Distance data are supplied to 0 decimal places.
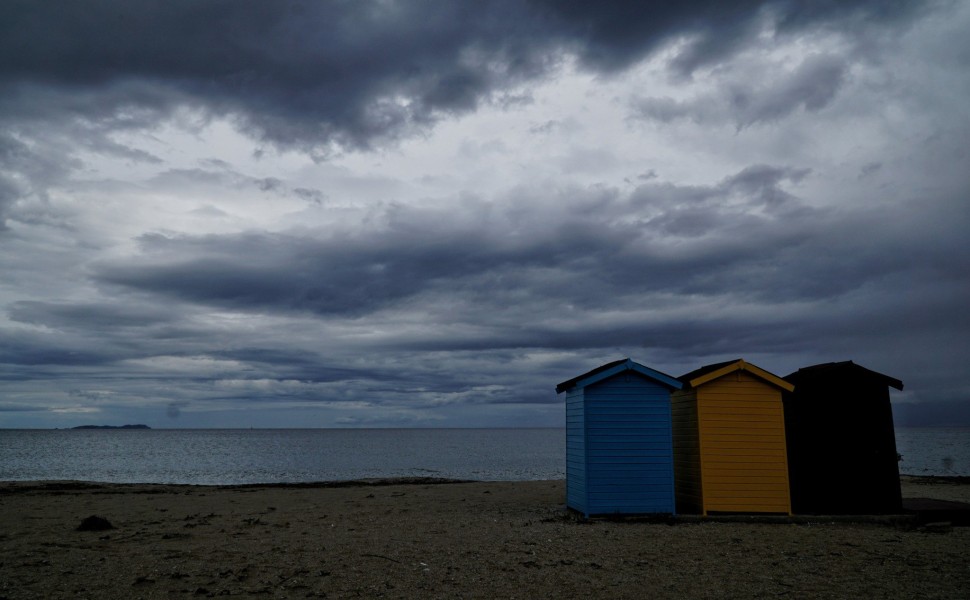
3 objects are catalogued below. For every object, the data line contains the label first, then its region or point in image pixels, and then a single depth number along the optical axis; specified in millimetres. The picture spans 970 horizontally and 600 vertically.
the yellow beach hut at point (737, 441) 15688
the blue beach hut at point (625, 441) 15383
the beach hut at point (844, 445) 15984
